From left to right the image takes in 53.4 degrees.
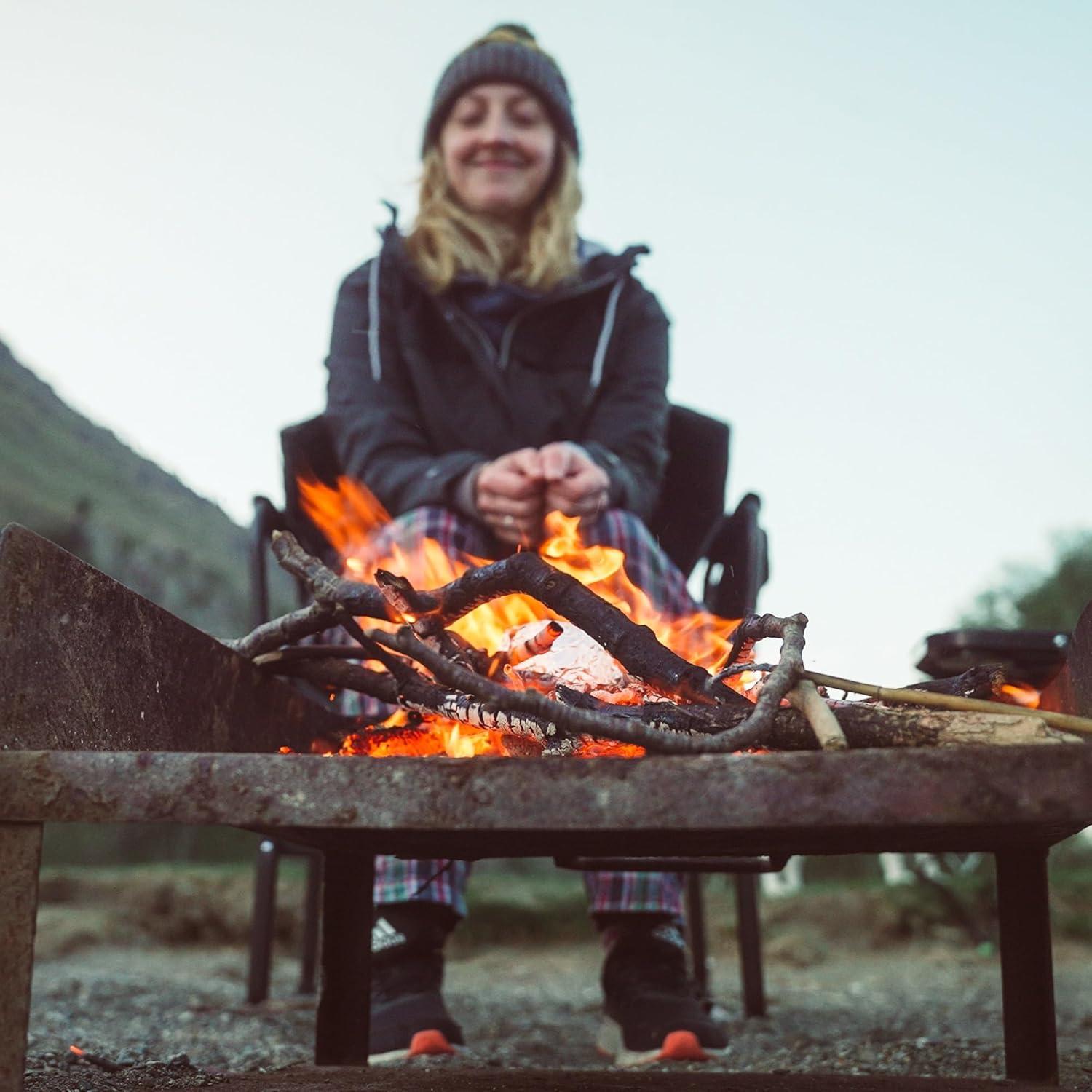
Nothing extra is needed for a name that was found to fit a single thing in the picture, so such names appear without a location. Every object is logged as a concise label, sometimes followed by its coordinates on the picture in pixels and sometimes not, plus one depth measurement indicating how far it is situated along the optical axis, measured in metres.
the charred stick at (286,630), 1.57
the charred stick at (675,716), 1.22
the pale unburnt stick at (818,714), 1.09
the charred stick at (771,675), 1.05
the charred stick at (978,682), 1.38
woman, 2.03
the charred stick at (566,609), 1.35
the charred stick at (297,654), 1.76
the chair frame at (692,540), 2.40
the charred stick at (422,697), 1.30
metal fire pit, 0.90
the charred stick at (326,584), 1.49
